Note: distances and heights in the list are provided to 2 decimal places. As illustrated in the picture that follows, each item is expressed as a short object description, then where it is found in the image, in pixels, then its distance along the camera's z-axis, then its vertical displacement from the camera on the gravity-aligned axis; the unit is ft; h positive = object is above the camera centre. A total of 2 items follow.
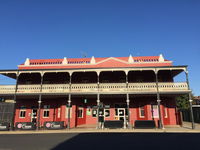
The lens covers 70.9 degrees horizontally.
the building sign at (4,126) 49.43 -7.48
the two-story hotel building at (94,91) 53.06 +4.75
